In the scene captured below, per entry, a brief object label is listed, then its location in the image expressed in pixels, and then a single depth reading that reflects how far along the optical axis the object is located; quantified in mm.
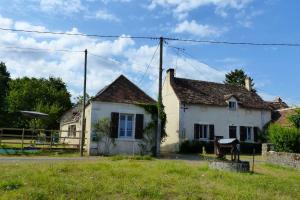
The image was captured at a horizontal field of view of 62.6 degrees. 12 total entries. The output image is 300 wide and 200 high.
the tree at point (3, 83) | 41513
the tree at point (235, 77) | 42907
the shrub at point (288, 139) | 14252
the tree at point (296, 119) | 17168
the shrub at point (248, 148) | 22743
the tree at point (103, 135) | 16317
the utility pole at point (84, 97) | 16354
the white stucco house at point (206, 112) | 21796
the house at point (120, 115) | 16387
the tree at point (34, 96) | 38193
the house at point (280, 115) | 23710
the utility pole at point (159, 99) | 16730
